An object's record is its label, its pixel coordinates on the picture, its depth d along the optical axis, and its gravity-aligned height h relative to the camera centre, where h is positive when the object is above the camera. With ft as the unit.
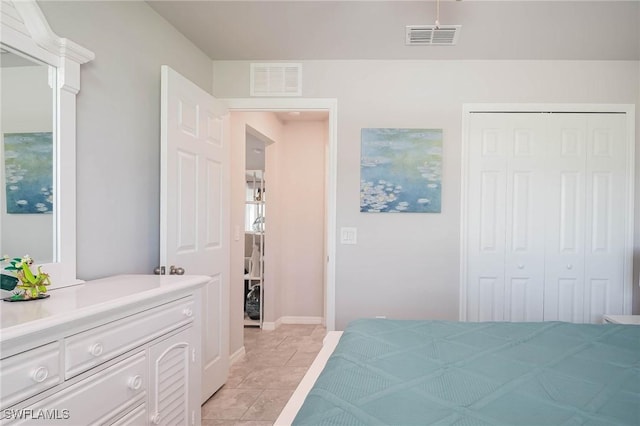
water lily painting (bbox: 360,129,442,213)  10.21 +1.04
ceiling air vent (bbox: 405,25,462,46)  8.07 +3.76
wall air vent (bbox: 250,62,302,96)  10.43 +3.48
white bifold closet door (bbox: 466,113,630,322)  10.09 -0.14
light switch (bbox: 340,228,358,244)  10.40 -0.69
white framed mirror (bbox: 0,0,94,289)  4.83 +0.89
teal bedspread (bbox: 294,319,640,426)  3.47 -1.81
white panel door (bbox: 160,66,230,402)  7.70 +0.19
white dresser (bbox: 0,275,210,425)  3.58 -1.66
